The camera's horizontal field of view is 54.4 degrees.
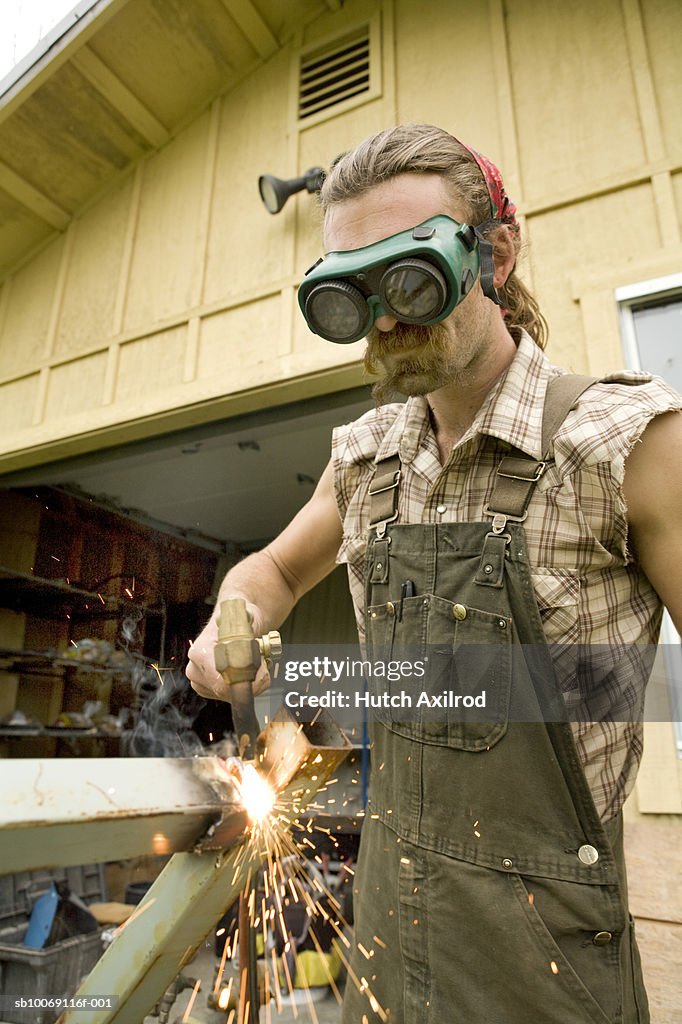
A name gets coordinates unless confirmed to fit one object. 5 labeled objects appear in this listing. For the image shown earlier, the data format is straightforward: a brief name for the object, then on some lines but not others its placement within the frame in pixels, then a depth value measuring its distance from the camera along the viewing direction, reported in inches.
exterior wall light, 140.0
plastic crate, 116.3
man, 40.7
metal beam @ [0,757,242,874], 29.8
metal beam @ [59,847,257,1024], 42.2
